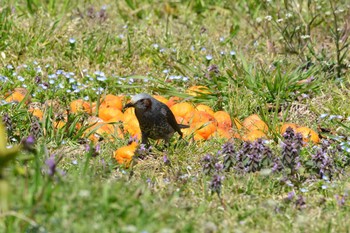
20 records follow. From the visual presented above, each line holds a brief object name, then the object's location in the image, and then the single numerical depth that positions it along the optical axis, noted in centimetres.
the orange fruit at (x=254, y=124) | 1303
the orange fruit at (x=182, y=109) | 1366
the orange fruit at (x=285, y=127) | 1285
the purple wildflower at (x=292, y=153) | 1086
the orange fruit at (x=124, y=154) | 1168
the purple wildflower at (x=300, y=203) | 975
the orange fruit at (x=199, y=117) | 1312
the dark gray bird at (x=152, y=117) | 1201
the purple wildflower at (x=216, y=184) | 977
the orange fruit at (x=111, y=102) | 1391
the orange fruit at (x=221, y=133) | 1275
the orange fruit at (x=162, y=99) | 1437
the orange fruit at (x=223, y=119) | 1331
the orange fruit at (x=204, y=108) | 1378
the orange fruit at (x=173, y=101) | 1424
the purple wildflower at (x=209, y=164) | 1086
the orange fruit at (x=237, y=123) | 1331
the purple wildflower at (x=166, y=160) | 1161
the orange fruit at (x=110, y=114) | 1343
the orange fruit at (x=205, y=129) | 1275
